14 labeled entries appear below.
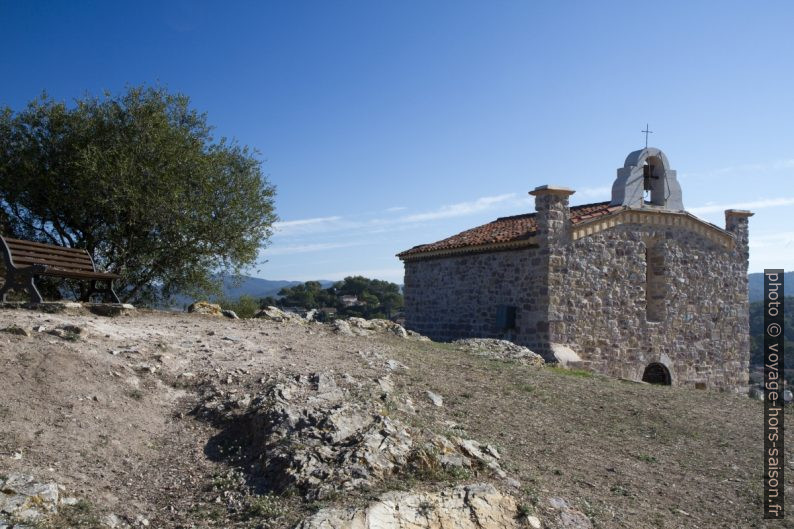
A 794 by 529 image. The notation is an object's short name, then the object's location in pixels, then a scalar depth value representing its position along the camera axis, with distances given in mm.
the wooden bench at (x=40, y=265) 10211
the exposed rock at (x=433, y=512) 4984
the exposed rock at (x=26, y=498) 4598
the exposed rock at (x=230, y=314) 12523
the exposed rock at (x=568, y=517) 5812
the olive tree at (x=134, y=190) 15328
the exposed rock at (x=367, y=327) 12288
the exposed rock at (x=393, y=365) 9177
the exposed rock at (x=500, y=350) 12975
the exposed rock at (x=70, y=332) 7820
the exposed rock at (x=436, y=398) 8109
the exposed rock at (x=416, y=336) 13781
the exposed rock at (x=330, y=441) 5637
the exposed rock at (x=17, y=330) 7629
